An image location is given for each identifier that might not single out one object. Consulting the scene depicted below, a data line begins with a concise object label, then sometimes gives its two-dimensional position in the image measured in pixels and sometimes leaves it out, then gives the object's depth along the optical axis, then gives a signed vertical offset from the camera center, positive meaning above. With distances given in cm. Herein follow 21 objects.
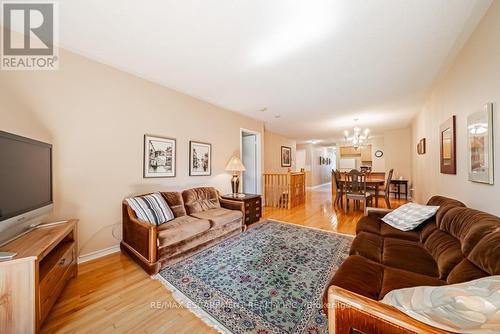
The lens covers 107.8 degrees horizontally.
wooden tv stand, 108 -76
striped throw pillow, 230 -55
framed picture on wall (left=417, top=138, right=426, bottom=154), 396 +44
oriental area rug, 138 -115
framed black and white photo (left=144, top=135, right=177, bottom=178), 282 +18
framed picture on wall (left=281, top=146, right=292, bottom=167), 745 +44
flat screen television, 125 -12
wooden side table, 346 -77
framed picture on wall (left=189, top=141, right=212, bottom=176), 345 +17
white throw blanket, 57 -49
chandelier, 494 +84
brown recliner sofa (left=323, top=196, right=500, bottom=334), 78 -67
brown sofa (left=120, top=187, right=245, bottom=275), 202 -80
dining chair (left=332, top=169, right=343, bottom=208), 489 -56
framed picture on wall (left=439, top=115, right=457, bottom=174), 224 +26
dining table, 472 -47
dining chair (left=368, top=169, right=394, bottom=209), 448 -59
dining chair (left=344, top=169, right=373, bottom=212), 439 -55
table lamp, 389 -3
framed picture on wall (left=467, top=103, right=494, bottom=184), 153 +19
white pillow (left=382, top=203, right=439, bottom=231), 197 -58
